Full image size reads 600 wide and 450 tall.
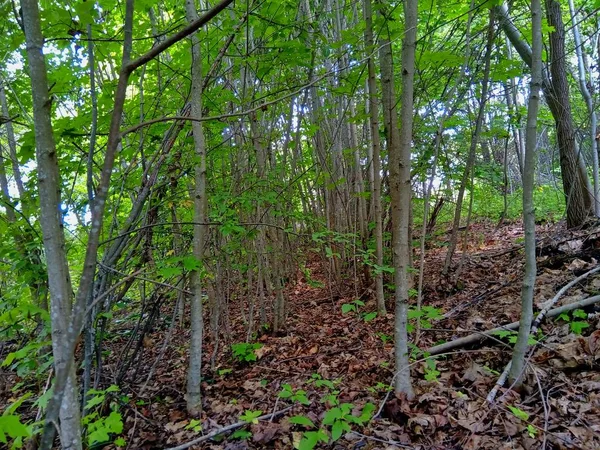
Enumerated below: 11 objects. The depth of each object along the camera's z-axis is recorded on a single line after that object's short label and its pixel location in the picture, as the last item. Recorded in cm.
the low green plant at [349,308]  258
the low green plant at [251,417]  228
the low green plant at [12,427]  99
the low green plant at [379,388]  253
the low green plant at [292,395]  226
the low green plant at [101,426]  172
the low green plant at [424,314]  245
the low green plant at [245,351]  328
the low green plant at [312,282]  334
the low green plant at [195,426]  240
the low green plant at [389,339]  323
